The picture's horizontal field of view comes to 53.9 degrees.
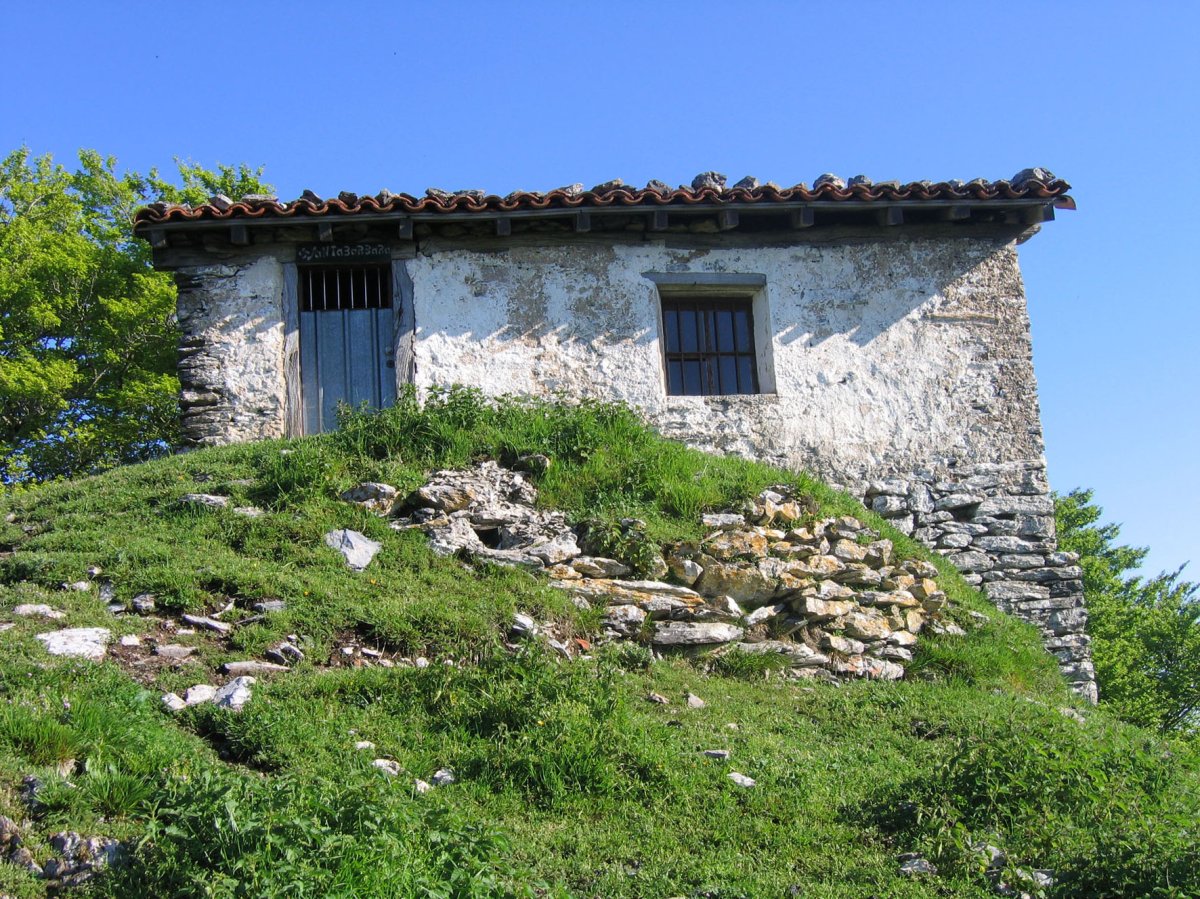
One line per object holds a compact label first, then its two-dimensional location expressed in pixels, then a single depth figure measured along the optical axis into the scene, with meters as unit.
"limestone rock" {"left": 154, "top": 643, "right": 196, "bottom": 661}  6.54
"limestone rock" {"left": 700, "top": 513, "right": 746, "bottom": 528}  9.14
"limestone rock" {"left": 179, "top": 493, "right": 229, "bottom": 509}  8.74
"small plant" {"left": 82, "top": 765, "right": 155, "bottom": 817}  4.71
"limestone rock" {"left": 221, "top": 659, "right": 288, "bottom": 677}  6.50
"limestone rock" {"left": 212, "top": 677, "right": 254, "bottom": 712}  5.91
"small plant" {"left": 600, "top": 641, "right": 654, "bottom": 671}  7.58
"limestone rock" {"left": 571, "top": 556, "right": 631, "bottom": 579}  8.52
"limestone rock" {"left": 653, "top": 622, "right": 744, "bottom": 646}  8.07
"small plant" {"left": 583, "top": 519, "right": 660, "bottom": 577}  8.62
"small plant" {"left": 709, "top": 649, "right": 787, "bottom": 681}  7.99
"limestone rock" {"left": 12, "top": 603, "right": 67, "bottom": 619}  6.73
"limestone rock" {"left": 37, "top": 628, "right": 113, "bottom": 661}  6.29
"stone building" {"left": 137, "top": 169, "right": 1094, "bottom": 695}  11.02
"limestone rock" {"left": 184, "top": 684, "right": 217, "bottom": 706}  5.98
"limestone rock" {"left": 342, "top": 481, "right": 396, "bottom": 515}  8.84
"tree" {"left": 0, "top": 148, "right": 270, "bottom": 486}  17.22
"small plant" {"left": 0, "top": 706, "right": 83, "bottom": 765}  4.96
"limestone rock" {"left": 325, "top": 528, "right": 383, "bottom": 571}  8.16
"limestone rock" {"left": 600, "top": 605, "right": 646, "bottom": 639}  8.03
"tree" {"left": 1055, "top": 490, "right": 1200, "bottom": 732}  17.23
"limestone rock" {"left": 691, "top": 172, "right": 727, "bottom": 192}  11.48
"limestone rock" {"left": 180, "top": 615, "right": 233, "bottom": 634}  6.97
